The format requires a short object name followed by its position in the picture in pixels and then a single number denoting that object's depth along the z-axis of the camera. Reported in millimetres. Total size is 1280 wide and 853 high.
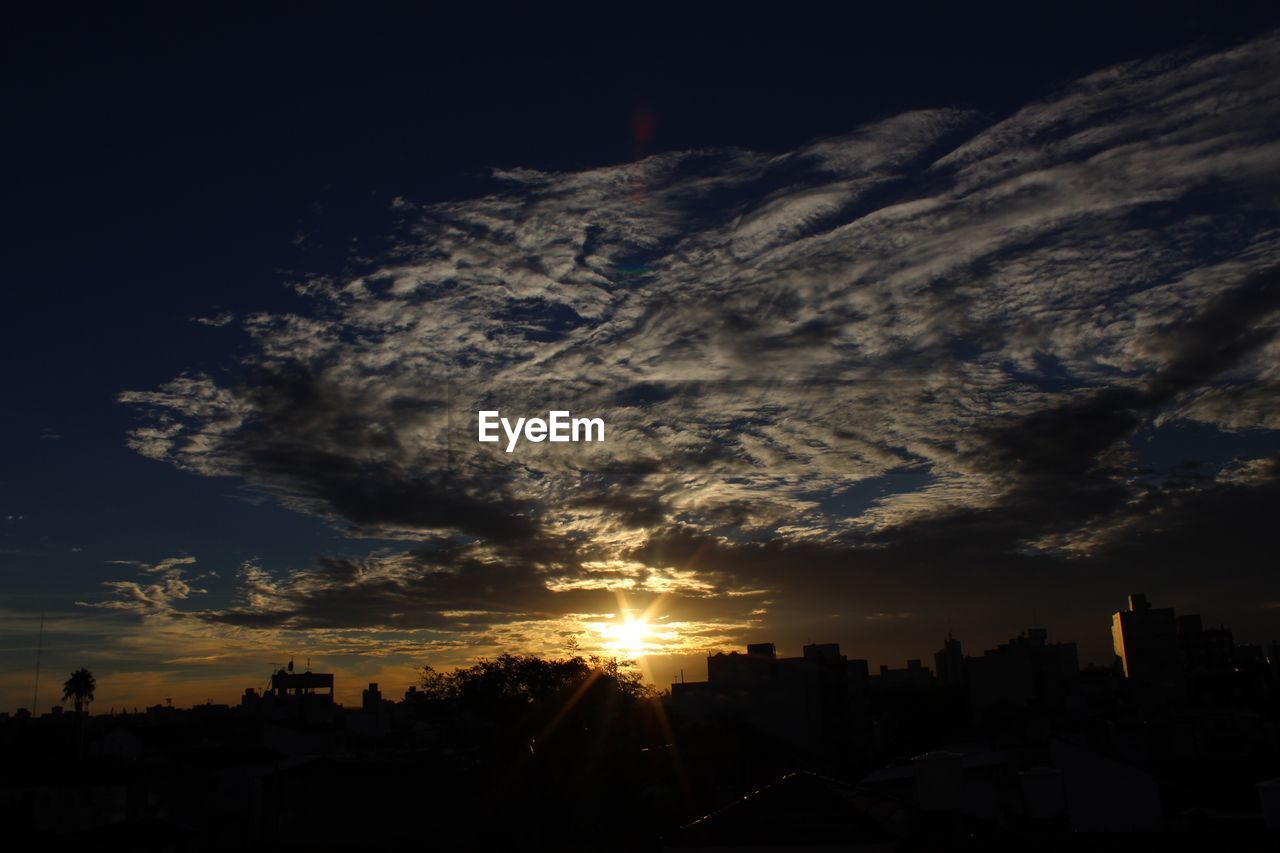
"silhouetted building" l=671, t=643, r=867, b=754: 98375
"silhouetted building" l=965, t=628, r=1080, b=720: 104625
